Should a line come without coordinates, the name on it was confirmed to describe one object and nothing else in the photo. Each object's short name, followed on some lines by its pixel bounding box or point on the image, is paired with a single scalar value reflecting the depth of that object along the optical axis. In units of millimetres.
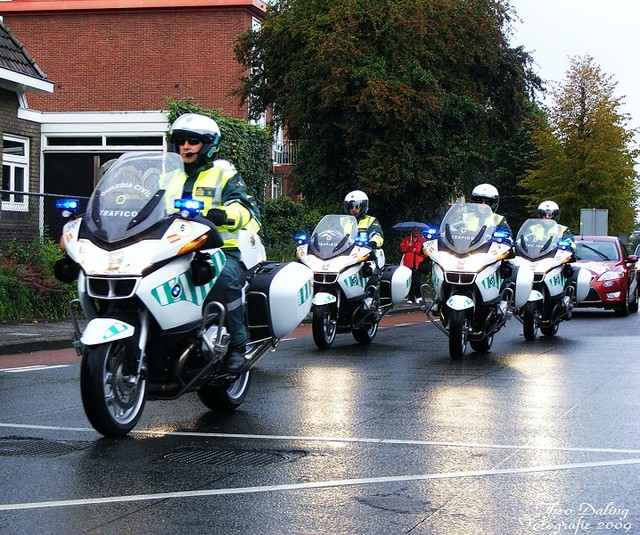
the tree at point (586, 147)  50781
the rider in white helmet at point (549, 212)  18344
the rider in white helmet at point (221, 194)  8234
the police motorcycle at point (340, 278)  15023
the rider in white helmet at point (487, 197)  14977
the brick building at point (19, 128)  21306
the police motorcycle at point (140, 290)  7176
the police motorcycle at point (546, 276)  17062
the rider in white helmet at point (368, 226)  15953
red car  25047
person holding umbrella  30188
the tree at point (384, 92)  36250
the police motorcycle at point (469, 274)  13711
